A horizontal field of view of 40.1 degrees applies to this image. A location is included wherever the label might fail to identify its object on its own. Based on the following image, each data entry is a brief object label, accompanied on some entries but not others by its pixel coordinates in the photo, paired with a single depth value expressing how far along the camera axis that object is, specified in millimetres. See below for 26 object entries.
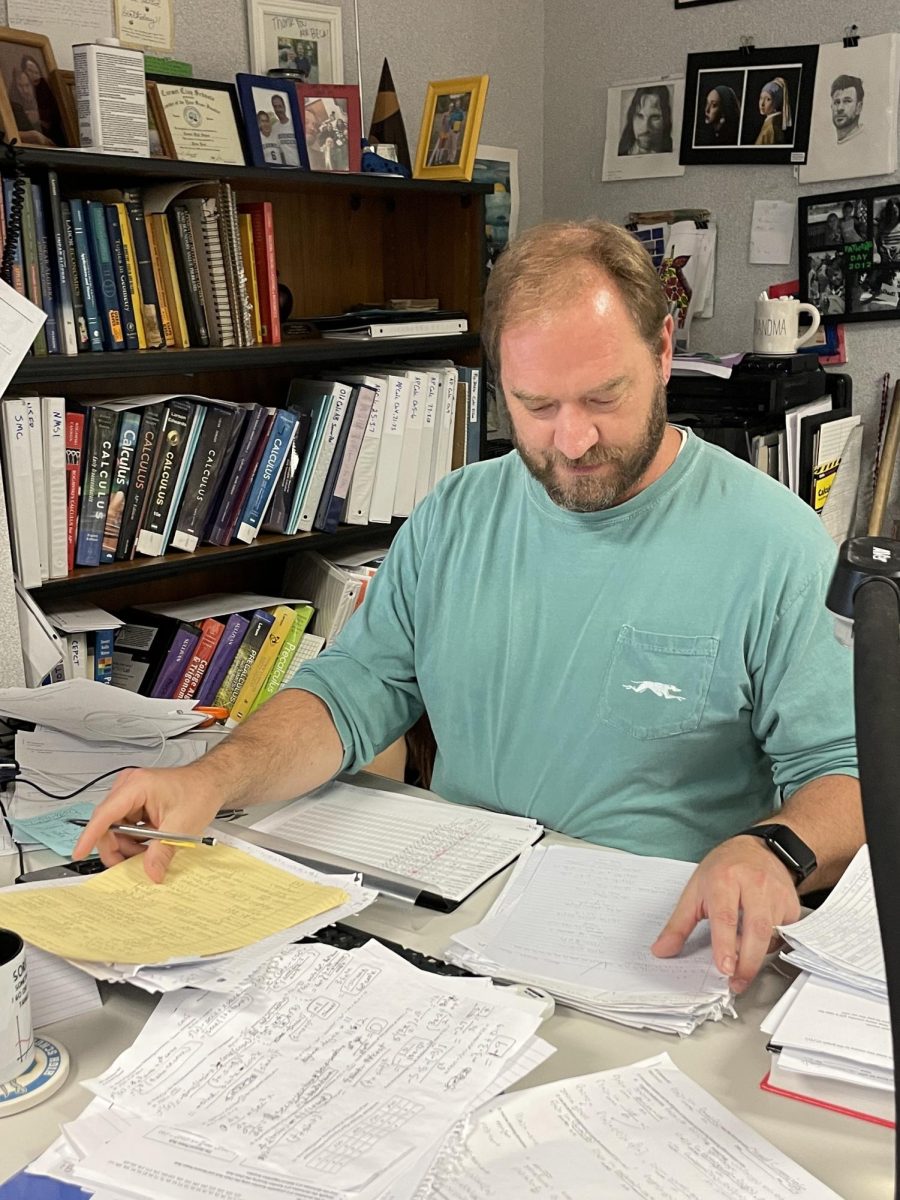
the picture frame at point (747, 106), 2734
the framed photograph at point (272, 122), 2236
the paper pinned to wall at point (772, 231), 2811
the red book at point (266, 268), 2213
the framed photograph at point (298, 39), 2441
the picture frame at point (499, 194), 3000
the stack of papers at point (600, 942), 979
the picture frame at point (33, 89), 1979
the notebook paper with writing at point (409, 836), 1214
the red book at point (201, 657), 2229
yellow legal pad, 1030
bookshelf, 2031
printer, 2502
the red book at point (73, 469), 1988
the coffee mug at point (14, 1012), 896
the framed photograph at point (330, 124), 2320
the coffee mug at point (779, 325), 2670
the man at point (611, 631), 1348
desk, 818
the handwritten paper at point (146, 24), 2225
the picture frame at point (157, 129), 2117
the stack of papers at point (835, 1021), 868
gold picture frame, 2484
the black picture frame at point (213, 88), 2133
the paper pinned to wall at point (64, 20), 2080
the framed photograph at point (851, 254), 2674
